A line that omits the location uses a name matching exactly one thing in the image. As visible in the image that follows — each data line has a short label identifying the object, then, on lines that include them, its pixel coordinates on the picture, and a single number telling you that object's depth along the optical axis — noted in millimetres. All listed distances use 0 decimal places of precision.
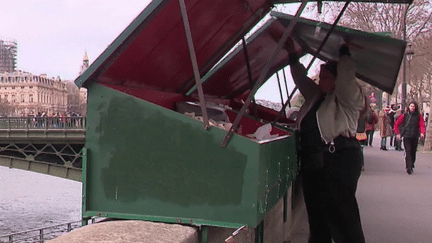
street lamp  22144
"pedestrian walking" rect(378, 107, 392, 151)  20444
